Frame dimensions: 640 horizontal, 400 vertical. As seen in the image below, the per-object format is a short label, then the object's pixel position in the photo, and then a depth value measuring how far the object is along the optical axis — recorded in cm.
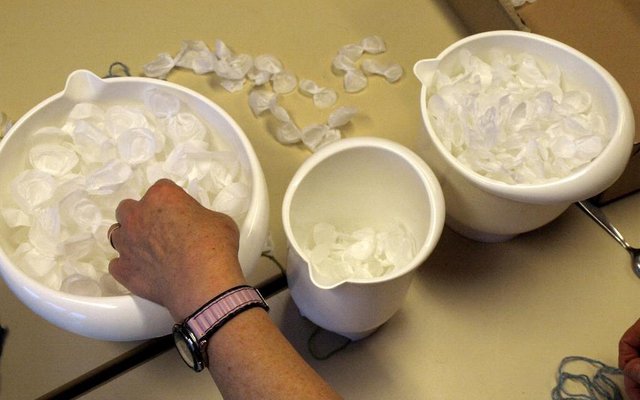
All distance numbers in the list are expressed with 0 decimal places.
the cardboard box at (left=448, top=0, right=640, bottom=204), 72
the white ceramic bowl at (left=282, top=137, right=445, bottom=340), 53
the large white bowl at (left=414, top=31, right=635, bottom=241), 56
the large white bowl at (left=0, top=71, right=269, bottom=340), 49
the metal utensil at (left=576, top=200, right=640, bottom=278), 68
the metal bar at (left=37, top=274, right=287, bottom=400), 60
